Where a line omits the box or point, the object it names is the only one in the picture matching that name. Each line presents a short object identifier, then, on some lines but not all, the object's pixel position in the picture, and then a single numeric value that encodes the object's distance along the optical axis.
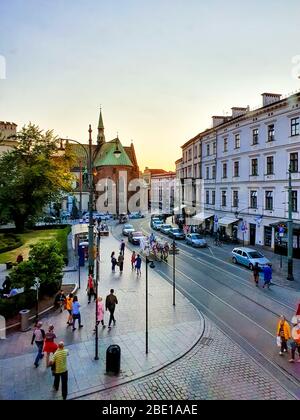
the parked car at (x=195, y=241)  35.31
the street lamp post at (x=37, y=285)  14.39
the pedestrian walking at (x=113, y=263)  24.53
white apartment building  29.59
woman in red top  10.68
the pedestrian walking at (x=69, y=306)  13.98
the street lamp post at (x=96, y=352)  11.11
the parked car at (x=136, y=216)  74.38
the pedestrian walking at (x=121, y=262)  24.64
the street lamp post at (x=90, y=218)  17.84
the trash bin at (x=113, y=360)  10.27
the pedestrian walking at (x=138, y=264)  23.72
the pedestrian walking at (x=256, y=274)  20.70
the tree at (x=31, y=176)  37.94
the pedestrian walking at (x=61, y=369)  9.03
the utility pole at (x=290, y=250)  22.11
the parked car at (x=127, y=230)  43.15
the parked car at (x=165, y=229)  45.16
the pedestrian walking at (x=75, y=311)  13.58
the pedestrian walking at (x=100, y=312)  13.88
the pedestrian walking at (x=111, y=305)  14.18
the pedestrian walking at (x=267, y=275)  19.72
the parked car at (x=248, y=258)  24.55
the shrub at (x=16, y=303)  14.05
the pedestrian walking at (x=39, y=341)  10.77
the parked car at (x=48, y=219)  47.22
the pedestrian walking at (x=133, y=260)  25.02
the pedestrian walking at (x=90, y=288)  17.77
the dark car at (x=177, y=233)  41.22
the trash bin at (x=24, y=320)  13.60
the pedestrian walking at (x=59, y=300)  16.02
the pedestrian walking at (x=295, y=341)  11.23
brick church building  82.31
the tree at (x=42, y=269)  15.07
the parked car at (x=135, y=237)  37.31
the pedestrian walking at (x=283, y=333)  11.60
